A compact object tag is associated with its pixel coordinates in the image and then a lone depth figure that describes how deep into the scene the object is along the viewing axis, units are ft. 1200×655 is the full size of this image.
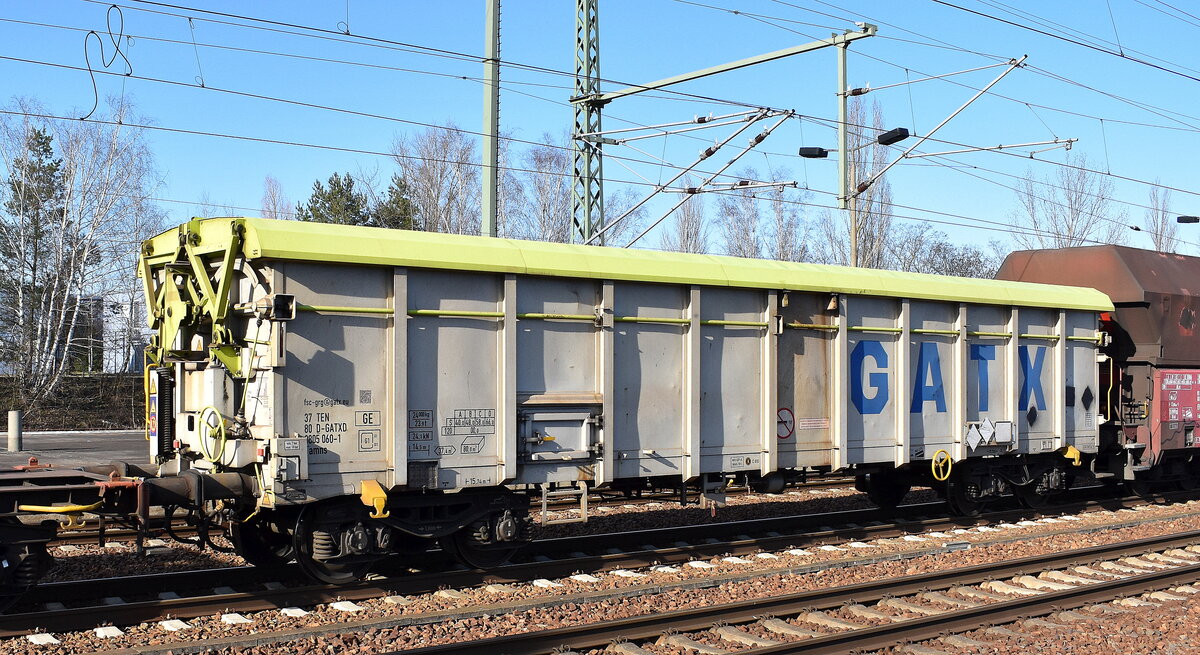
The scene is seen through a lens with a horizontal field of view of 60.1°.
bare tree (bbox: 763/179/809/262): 176.45
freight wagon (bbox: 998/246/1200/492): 49.75
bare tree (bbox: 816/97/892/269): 144.87
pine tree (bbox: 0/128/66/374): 113.39
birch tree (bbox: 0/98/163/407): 112.06
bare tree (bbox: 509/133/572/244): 158.51
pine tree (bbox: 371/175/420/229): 150.30
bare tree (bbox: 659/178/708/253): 176.04
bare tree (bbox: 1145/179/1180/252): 185.92
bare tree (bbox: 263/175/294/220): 178.91
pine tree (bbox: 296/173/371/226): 151.74
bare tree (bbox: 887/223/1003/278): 232.22
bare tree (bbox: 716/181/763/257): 180.65
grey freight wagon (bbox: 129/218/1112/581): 28.66
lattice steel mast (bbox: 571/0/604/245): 59.83
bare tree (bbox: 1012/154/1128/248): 173.78
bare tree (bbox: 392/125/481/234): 151.12
